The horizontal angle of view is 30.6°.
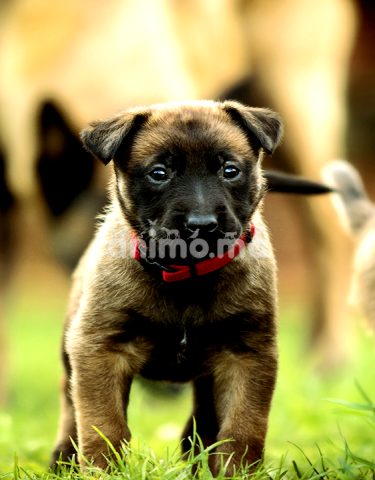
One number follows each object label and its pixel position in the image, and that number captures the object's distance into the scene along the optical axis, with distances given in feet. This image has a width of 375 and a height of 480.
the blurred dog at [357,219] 12.39
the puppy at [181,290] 7.43
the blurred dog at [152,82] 15.44
